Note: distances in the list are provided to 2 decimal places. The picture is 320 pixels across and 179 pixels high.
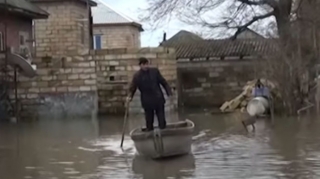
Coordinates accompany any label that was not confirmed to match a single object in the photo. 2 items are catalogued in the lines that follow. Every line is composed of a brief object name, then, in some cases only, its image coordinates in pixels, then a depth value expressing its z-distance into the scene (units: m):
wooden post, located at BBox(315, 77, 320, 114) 32.78
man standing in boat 15.20
